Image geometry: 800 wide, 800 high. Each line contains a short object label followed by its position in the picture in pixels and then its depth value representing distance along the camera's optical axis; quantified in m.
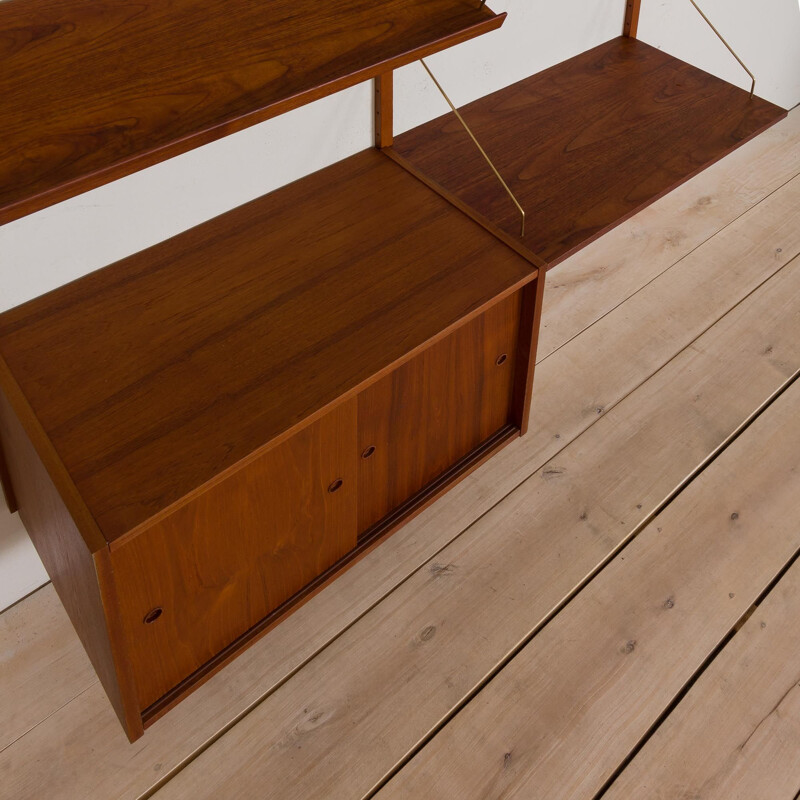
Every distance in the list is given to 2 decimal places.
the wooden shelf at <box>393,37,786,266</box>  1.74
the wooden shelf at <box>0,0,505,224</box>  1.12
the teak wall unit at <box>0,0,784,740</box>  1.22
